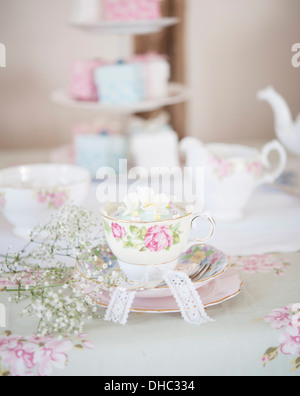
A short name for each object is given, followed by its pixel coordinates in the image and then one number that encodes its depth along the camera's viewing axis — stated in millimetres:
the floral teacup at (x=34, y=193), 971
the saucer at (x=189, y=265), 701
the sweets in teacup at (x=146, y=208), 739
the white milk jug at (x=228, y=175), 1080
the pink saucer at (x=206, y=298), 681
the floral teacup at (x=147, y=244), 724
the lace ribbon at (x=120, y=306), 670
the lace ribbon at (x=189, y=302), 675
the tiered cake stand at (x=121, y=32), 1443
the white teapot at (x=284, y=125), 1191
